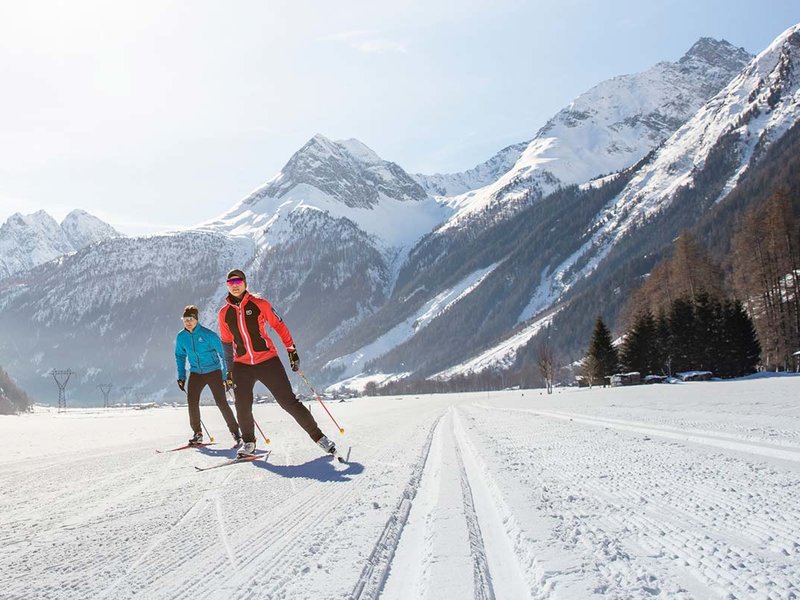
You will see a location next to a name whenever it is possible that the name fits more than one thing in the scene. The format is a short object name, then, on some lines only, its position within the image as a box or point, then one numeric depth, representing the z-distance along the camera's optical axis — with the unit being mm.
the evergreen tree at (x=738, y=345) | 41000
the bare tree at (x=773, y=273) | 40156
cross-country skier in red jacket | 6148
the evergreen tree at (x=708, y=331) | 41500
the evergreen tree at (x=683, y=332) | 42438
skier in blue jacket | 8266
